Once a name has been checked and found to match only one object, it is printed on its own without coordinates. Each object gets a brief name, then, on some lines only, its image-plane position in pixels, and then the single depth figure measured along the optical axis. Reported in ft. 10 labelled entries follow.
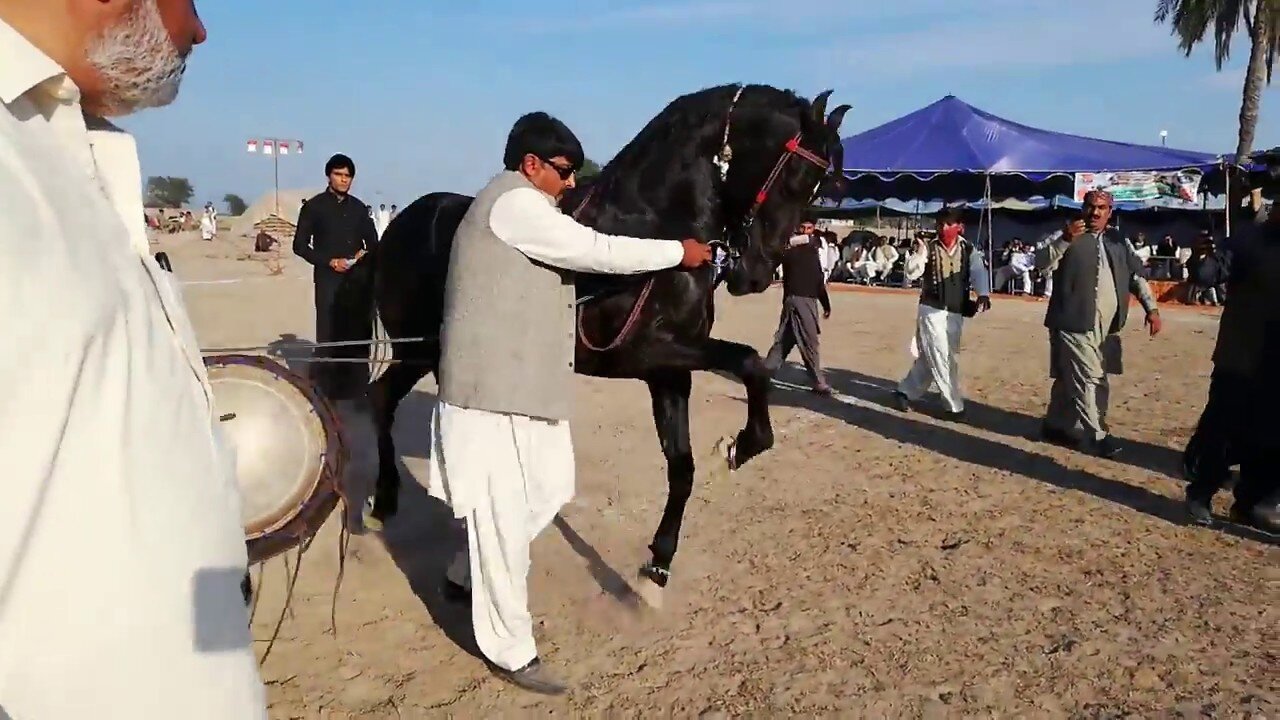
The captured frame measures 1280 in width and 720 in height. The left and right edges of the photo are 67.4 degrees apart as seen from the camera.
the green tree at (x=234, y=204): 295.07
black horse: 13.04
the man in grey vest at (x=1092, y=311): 21.62
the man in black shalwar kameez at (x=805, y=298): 28.94
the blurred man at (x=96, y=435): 2.84
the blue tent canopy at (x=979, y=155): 59.67
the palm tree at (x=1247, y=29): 72.74
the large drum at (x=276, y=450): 7.00
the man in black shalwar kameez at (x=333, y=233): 24.23
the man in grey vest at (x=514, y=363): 10.41
